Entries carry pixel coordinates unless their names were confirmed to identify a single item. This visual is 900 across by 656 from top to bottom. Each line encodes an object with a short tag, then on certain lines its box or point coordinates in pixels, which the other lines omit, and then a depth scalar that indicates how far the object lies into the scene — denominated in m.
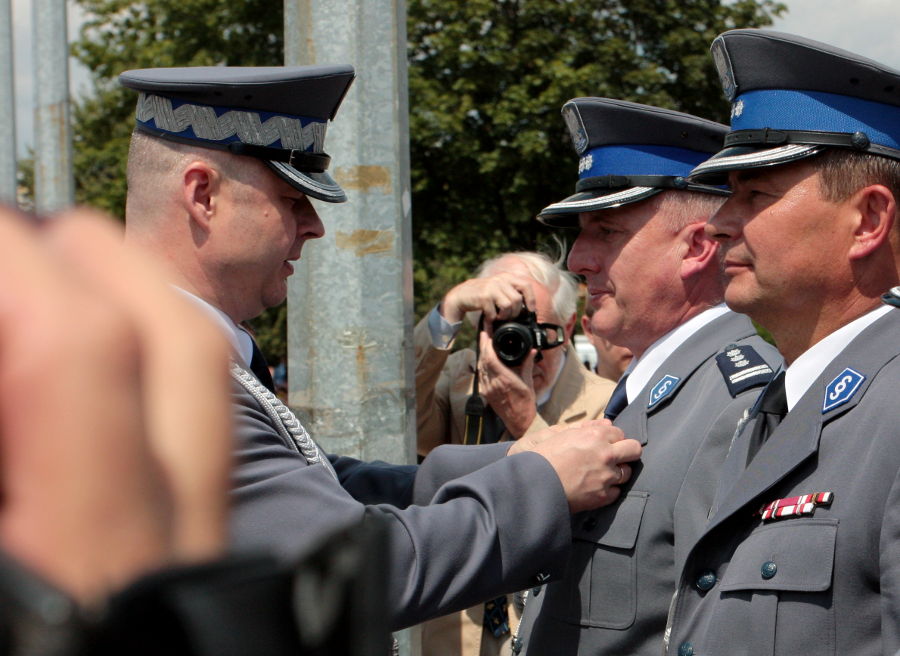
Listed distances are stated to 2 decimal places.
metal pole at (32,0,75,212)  9.20
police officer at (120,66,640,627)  1.97
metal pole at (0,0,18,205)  9.05
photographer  3.81
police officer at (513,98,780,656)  2.32
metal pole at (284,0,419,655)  2.88
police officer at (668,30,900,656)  1.72
